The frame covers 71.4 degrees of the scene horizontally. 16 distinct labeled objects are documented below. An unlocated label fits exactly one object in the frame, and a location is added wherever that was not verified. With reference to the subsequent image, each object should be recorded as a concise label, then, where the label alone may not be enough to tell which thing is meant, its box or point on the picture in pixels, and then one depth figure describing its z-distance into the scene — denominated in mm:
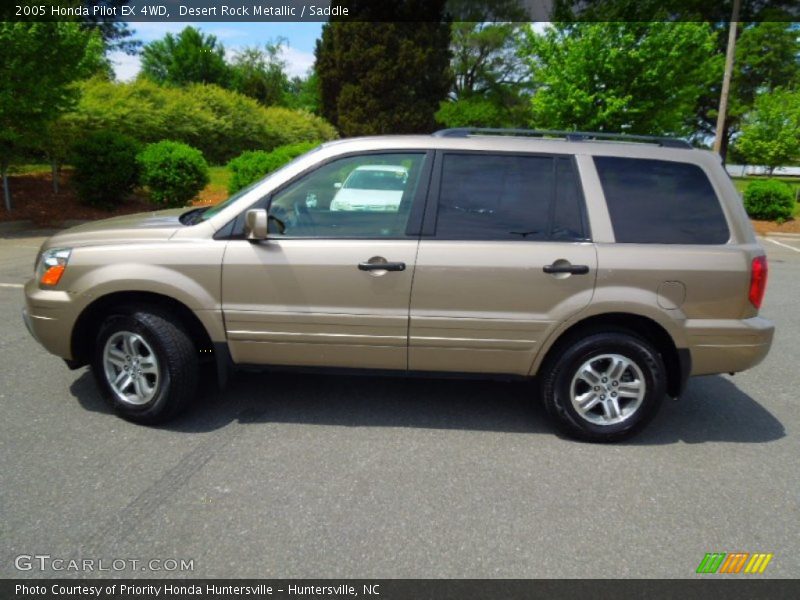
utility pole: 16562
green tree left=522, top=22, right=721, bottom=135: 14320
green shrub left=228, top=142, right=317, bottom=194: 14469
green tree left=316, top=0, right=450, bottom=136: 27438
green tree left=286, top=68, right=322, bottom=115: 52125
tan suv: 3416
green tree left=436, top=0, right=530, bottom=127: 36906
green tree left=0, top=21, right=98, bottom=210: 10523
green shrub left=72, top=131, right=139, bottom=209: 13328
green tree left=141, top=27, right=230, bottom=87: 51125
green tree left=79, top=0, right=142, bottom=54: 33772
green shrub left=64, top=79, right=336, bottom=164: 16969
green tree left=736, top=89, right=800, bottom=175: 19844
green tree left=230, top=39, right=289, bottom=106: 49688
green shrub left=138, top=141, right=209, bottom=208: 13617
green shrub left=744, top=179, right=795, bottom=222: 17172
